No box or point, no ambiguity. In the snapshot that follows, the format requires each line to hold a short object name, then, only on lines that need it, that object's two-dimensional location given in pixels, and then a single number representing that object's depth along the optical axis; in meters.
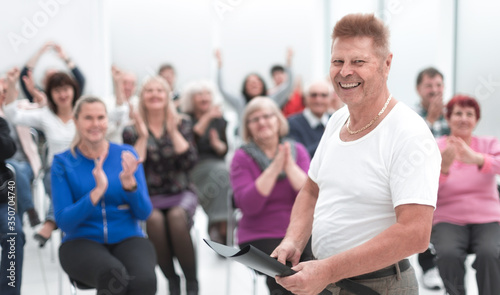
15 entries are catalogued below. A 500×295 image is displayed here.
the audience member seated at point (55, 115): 3.32
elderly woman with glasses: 2.47
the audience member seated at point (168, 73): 5.08
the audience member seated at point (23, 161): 2.77
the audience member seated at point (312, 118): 3.51
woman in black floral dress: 2.72
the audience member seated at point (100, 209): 2.12
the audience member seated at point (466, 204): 2.28
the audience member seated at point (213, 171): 3.68
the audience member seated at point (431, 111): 2.93
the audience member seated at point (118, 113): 3.69
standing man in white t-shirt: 1.11
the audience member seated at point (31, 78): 3.36
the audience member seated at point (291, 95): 5.36
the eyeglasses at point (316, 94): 3.63
